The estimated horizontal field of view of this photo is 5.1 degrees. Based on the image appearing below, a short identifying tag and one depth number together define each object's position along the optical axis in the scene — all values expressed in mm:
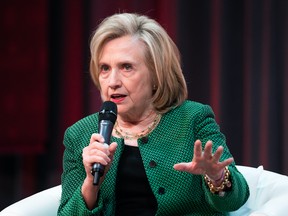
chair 6942
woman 6926
